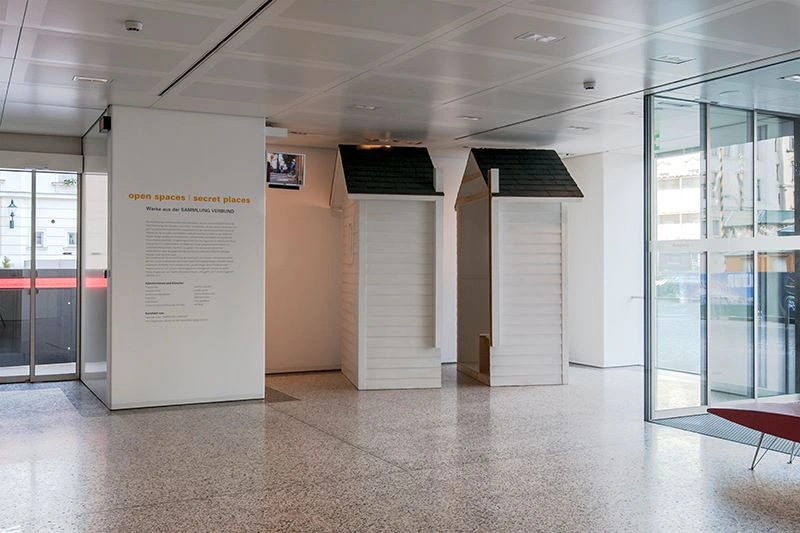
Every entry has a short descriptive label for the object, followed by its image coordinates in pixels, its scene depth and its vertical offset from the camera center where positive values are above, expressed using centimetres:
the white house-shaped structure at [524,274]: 963 -1
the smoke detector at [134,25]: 531 +166
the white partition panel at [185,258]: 802 +16
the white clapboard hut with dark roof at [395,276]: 940 -3
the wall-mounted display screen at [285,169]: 1082 +141
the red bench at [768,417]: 529 -99
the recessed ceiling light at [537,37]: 562 +167
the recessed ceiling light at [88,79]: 689 +168
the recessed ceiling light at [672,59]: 622 +167
